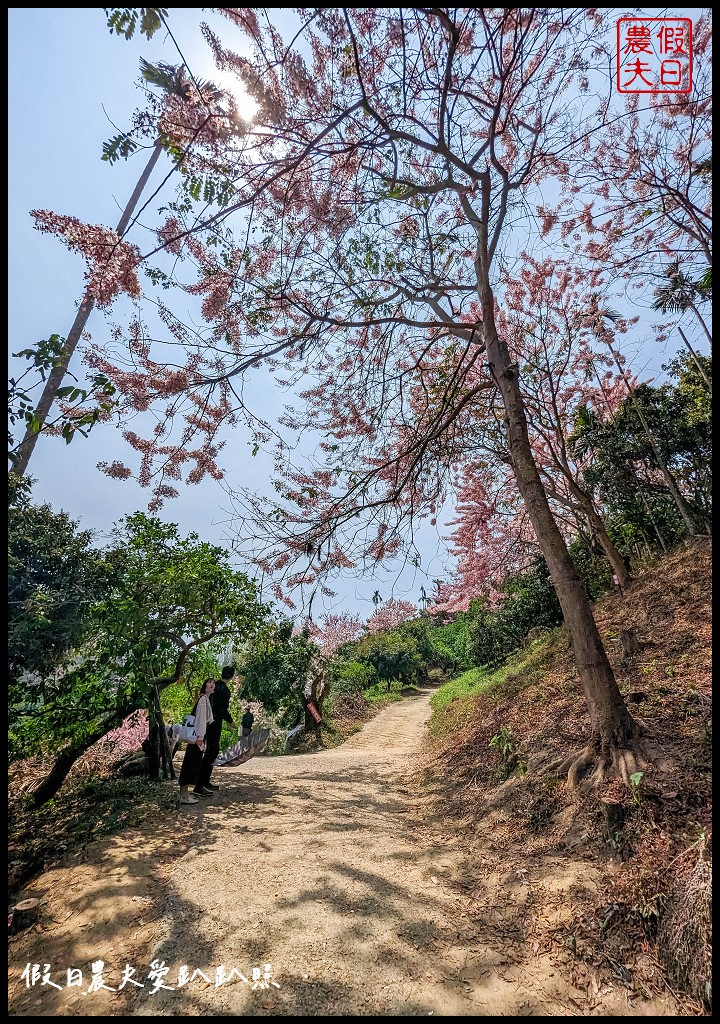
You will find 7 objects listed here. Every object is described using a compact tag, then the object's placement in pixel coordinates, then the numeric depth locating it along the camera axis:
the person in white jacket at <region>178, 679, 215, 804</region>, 4.89
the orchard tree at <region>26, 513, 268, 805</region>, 4.64
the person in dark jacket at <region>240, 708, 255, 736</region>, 9.18
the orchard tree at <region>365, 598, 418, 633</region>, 22.88
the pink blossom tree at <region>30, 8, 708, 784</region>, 3.33
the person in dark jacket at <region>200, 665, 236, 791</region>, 5.23
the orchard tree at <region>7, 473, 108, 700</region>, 5.99
